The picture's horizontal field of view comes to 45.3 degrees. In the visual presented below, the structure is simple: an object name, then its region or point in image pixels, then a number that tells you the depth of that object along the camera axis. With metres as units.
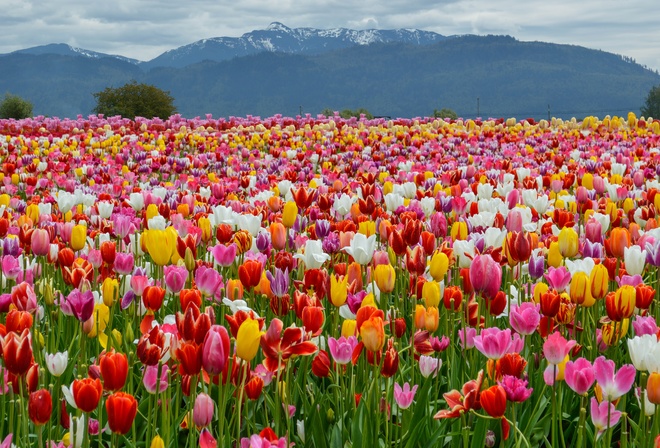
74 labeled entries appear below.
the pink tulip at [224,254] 4.05
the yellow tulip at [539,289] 3.51
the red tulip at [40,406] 2.43
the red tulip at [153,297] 3.40
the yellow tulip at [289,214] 5.15
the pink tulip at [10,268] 4.15
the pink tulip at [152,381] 2.89
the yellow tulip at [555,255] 4.24
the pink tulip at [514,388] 2.62
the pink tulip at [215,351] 2.34
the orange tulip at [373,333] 2.65
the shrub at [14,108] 66.44
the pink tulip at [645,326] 3.07
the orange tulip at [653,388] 2.42
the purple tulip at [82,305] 3.11
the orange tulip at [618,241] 4.27
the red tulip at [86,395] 2.33
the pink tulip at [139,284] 3.80
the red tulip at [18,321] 2.86
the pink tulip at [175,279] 3.61
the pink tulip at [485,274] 3.27
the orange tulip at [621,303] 3.12
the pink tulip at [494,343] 2.77
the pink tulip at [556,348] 2.76
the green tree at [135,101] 43.22
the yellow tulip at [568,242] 4.23
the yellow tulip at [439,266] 3.82
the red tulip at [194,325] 2.47
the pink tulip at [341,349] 2.83
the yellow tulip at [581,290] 3.26
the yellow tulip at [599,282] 3.27
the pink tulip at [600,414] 2.75
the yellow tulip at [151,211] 5.68
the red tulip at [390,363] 2.78
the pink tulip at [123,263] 4.18
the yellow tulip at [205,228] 5.08
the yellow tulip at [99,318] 3.41
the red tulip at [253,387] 2.78
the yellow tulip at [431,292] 3.50
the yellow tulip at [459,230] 4.85
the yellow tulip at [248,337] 2.41
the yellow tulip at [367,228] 5.02
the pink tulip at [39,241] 4.36
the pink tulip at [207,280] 3.50
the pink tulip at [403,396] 2.95
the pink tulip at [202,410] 2.52
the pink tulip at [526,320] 3.13
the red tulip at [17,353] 2.45
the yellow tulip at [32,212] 5.96
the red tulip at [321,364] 3.01
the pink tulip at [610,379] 2.59
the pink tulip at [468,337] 3.38
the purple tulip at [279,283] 3.46
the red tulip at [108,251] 4.22
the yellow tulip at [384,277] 3.51
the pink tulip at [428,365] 3.26
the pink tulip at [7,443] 2.33
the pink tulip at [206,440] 2.43
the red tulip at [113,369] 2.42
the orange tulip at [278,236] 4.71
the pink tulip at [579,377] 2.61
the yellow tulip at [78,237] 4.67
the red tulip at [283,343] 2.63
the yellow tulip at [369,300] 3.12
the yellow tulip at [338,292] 3.25
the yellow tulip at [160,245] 3.85
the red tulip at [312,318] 2.86
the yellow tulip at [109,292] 3.67
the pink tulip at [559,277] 3.57
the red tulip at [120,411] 2.31
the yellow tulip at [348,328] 3.03
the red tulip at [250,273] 3.55
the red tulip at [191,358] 2.38
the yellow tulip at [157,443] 2.45
